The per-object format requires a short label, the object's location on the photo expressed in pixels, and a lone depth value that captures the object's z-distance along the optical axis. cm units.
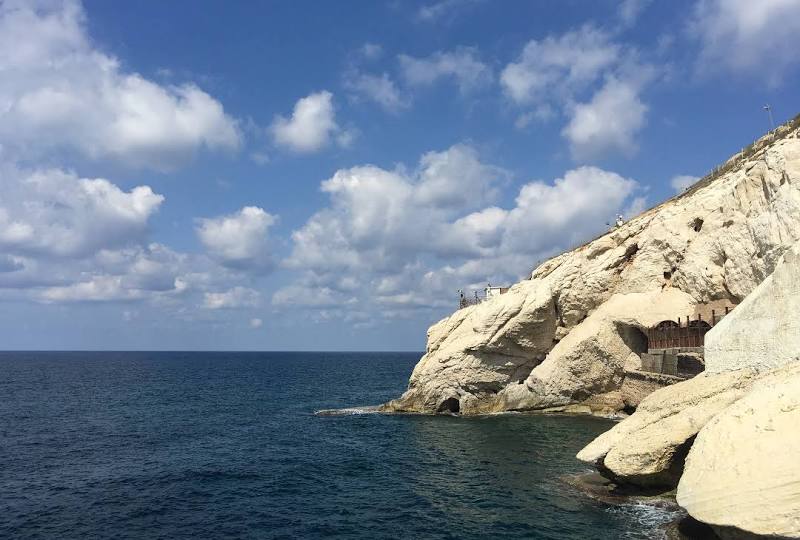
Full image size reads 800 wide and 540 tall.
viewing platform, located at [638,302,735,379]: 3997
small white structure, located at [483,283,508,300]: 6450
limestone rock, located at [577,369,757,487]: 2127
